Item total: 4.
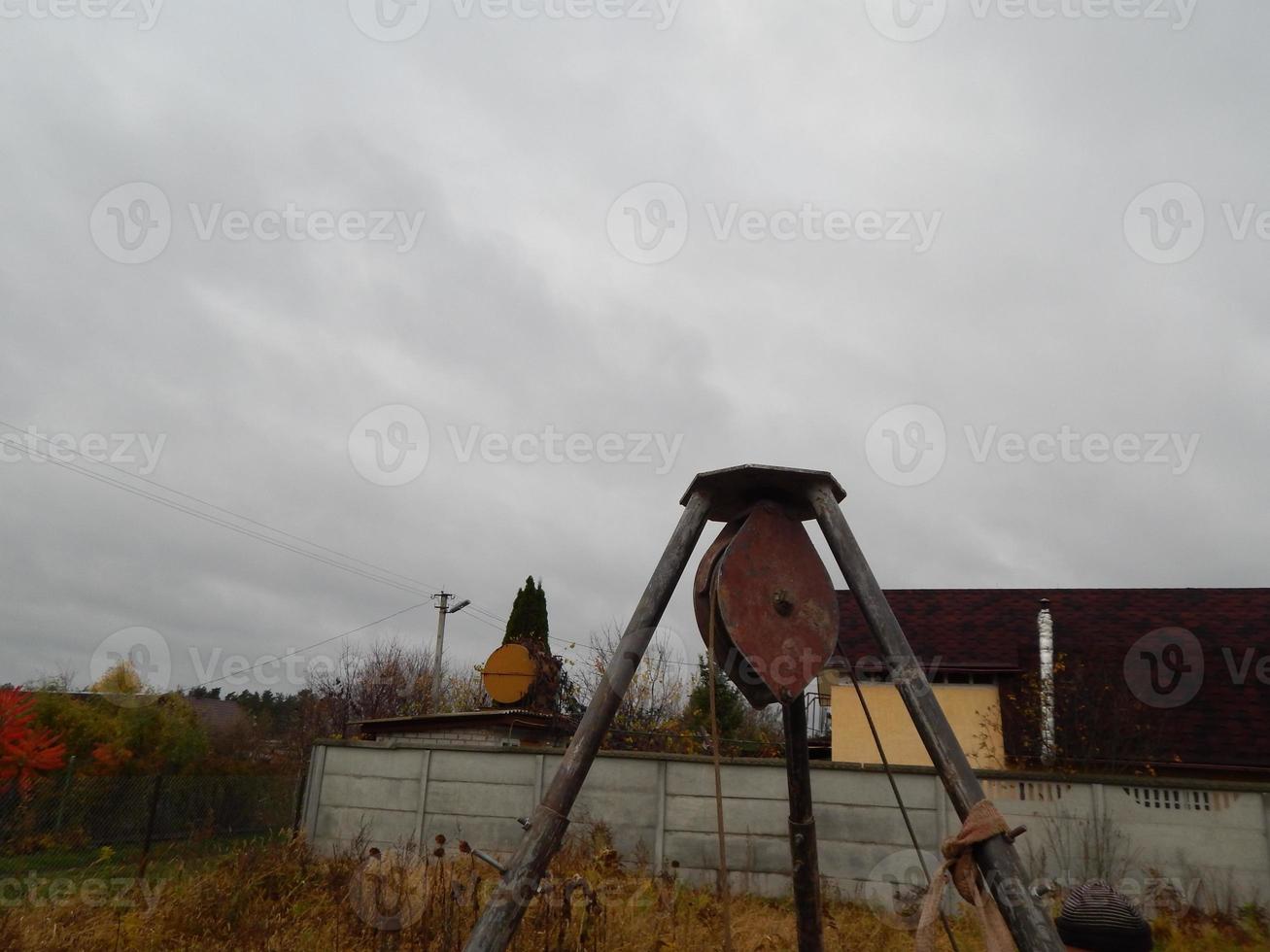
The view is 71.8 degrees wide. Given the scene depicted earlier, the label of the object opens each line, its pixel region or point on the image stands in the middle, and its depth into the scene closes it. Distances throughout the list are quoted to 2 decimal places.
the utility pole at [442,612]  28.99
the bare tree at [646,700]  21.31
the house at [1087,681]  13.31
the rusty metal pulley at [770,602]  3.33
